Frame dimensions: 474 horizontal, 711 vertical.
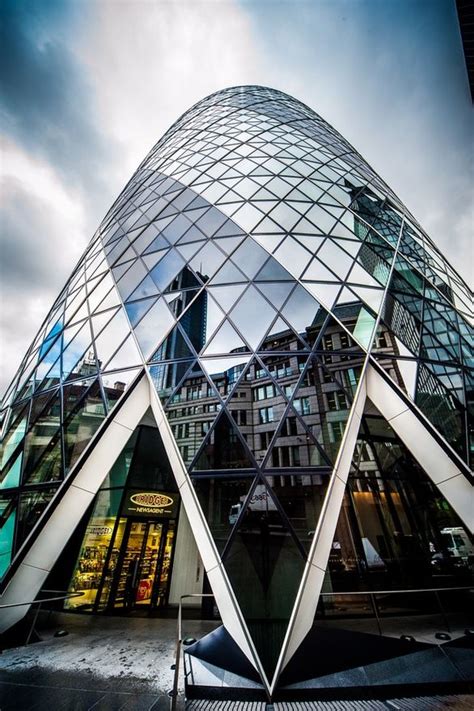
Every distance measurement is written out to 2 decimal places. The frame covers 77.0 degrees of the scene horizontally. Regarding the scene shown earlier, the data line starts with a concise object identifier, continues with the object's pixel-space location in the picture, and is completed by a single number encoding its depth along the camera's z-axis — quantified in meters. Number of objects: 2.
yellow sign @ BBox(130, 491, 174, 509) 11.57
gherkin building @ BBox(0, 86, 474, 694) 7.58
